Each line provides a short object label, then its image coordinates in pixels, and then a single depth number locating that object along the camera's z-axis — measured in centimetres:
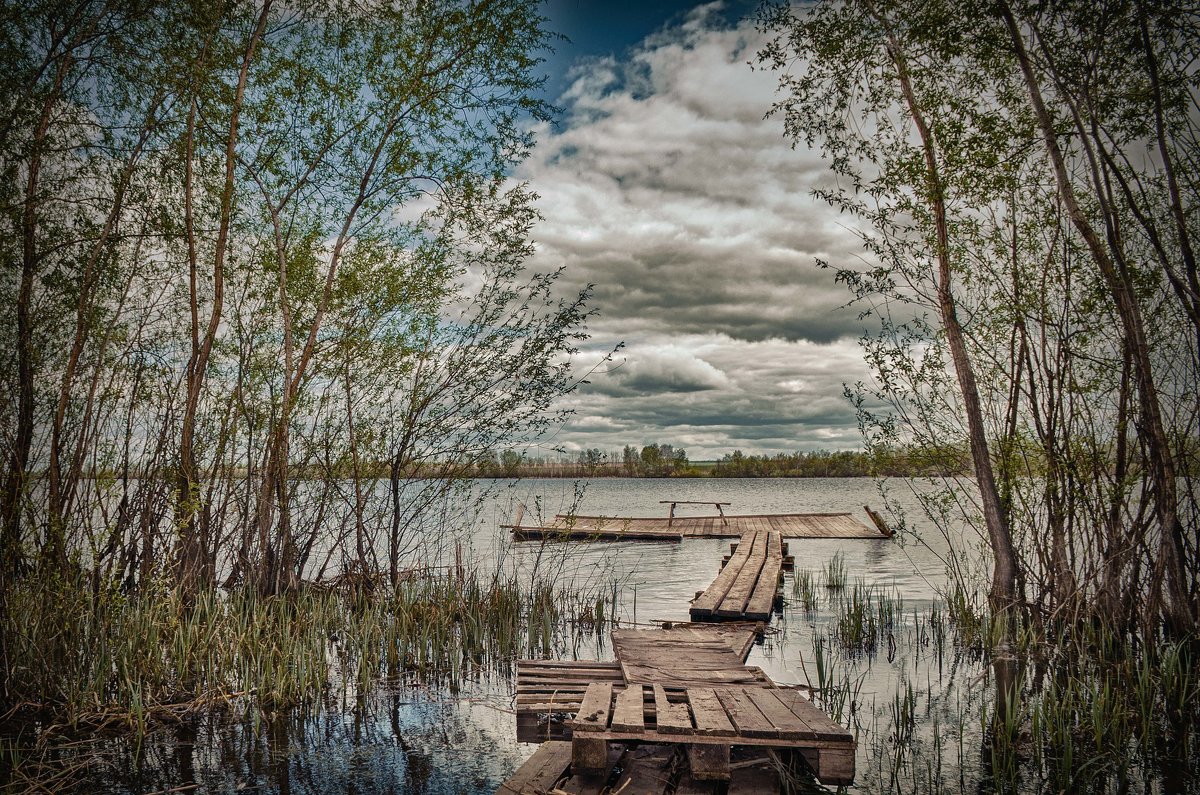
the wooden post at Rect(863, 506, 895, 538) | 2117
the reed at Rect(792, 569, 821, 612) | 1181
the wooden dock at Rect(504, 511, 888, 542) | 2094
